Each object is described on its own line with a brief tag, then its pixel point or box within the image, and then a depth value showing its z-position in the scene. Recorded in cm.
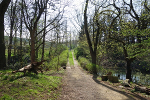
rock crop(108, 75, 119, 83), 910
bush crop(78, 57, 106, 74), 1266
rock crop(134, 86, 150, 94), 647
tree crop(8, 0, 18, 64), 1410
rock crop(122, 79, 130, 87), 786
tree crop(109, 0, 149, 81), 977
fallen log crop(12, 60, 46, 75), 651
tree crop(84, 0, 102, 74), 1211
